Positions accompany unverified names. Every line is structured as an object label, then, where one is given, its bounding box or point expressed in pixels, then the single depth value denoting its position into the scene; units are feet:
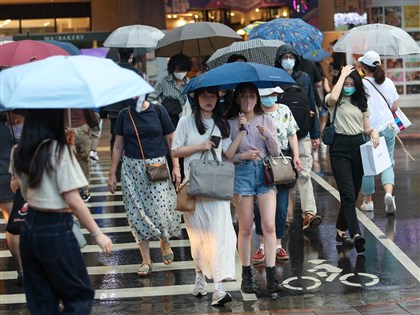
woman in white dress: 49.48
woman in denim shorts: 51.31
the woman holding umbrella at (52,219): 34.90
